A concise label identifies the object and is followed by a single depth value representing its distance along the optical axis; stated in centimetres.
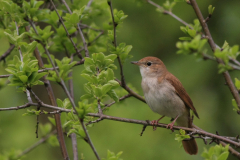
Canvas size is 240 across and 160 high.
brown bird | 841
